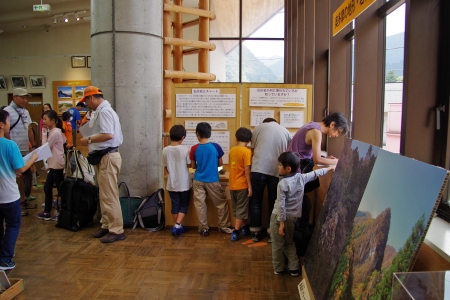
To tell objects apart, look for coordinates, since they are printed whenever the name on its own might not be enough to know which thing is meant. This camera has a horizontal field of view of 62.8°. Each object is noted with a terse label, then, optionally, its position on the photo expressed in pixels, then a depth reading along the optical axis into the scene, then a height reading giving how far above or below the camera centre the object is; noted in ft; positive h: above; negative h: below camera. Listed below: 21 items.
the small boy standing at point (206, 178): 12.94 -2.38
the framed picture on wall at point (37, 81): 37.45 +2.98
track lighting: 31.06 +8.04
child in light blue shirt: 9.43 -2.12
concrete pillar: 13.96 +1.47
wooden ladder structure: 15.99 +2.90
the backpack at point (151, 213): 13.64 -3.79
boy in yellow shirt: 12.65 -2.21
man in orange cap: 12.02 -1.37
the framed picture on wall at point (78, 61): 37.35 +5.02
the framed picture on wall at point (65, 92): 37.47 +1.91
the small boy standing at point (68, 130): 21.29 -1.10
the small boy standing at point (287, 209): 9.42 -2.56
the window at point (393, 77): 8.92 +0.87
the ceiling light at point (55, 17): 31.30 +7.93
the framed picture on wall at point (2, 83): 37.29 +2.82
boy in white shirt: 13.12 -2.07
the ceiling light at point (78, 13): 30.78 +8.32
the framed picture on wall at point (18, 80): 37.35 +3.07
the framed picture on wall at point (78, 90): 37.27 +2.10
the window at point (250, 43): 32.22 +5.98
